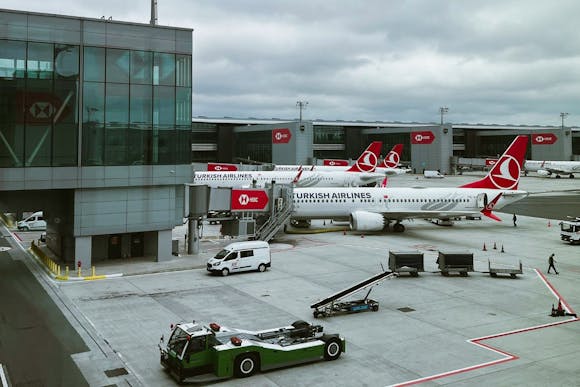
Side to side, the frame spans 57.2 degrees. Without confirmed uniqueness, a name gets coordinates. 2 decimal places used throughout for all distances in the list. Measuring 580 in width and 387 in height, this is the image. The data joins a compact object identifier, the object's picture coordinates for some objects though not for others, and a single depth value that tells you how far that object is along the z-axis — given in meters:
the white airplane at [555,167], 153.25
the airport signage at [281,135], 136.75
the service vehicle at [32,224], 61.98
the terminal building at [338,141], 138.88
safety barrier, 36.66
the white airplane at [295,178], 84.19
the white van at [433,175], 147.25
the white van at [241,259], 37.81
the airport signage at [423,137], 161.75
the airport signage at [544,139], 170.75
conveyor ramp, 27.81
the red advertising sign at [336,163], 150.88
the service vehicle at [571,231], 51.30
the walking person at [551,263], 38.32
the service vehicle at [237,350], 19.61
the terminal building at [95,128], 35.81
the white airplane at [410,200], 57.75
